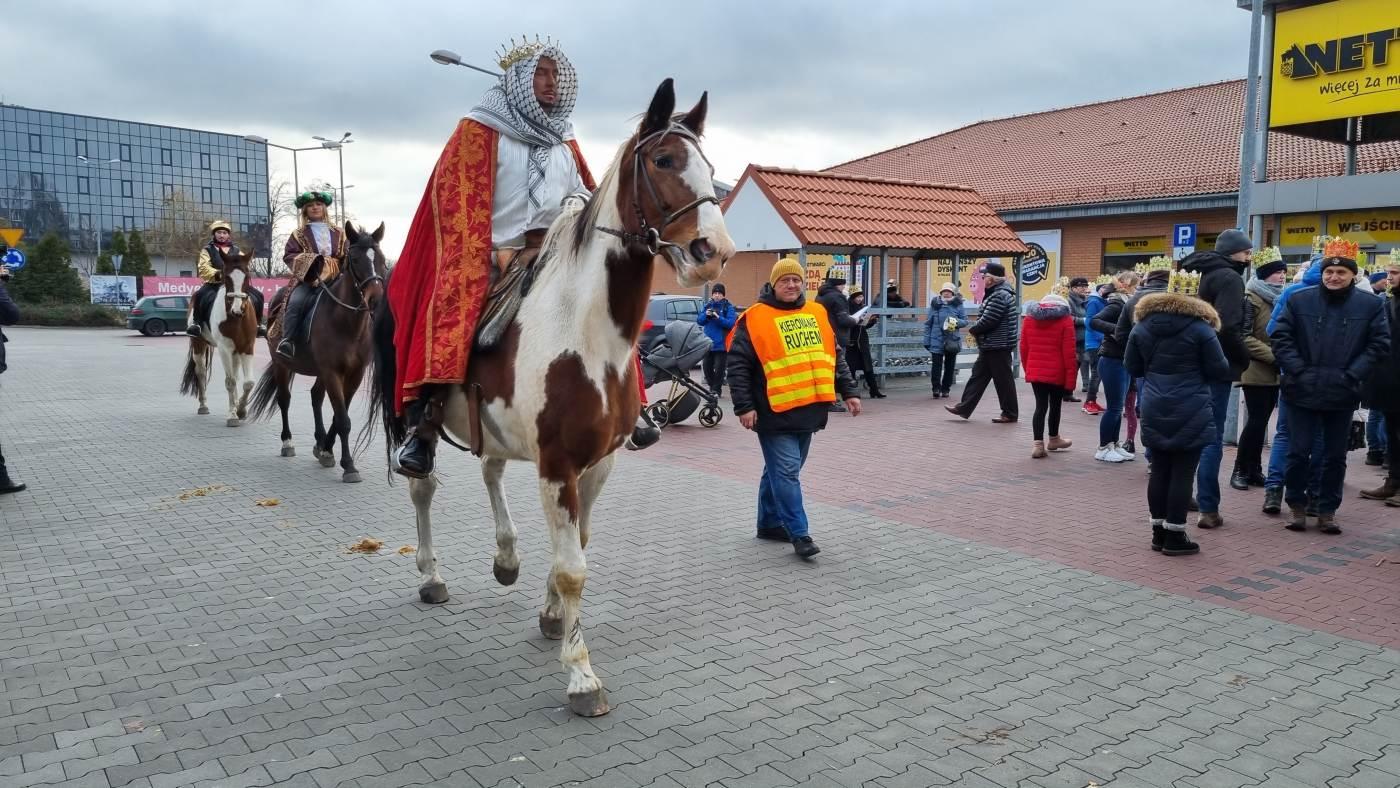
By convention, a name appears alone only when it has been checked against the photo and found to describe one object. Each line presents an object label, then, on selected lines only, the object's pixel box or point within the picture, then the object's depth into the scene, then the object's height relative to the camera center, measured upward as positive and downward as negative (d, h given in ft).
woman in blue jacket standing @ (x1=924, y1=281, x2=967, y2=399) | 52.39 -0.85
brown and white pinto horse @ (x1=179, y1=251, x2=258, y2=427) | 41.83 -1.10
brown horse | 29.78 -0.79
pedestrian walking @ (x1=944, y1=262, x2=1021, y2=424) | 40.73 -1.36
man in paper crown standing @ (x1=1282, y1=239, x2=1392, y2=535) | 22.76 -1.02
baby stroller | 41.14 -2.70
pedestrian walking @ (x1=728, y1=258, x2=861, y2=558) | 21.27 -1.56
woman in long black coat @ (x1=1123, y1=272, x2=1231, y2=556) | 21.21 -1.85
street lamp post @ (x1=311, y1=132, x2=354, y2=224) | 127.97 +22.07
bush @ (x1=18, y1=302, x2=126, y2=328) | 151.23 -1.84
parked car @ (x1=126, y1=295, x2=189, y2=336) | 122.93 -1.26
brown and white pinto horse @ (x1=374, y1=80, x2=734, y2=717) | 12.30 -0.33
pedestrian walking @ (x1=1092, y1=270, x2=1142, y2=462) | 32.19 -2.23
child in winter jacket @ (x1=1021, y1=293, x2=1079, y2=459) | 34.22 -1.58
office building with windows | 307.99 +46.14
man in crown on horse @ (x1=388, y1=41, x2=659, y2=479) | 14.73 +1.45
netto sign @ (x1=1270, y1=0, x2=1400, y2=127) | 40.40 +11.33
